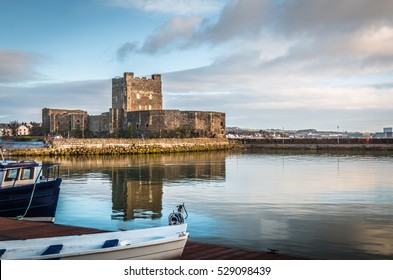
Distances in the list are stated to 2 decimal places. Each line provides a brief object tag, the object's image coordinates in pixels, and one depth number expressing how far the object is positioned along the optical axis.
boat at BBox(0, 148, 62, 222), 12.98
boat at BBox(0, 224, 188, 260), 6.65
